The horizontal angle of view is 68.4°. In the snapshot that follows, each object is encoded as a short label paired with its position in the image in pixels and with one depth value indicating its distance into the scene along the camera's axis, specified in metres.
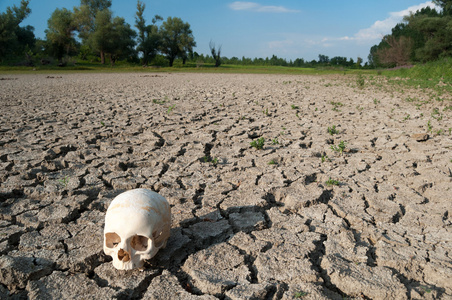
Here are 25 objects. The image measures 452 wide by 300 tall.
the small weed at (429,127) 5.77
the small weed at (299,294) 1.98
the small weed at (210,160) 4.41
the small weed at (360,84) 13.66
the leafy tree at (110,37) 35.84
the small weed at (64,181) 3.64
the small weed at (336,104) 8.66
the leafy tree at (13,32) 29.69
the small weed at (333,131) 5.87
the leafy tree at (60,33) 35.81
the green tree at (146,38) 42.91
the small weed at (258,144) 4.95
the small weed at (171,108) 7.88
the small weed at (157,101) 9.12
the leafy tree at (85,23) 37.95
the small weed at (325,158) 4.41
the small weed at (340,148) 4.76
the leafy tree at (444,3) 27.47
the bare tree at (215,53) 45.59
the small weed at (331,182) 3.65
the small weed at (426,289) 1.99
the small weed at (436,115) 6.69
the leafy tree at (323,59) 67.09
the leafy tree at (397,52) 39.45
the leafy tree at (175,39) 43.53
